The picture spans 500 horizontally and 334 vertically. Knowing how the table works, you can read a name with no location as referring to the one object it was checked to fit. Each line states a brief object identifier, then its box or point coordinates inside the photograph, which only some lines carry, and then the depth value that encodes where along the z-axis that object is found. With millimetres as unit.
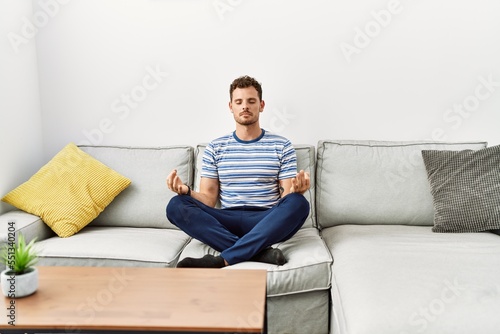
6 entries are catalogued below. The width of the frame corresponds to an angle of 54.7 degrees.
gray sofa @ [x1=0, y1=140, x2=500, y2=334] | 1596
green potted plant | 1538
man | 2248
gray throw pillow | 2447
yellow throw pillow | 2492
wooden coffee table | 1364
